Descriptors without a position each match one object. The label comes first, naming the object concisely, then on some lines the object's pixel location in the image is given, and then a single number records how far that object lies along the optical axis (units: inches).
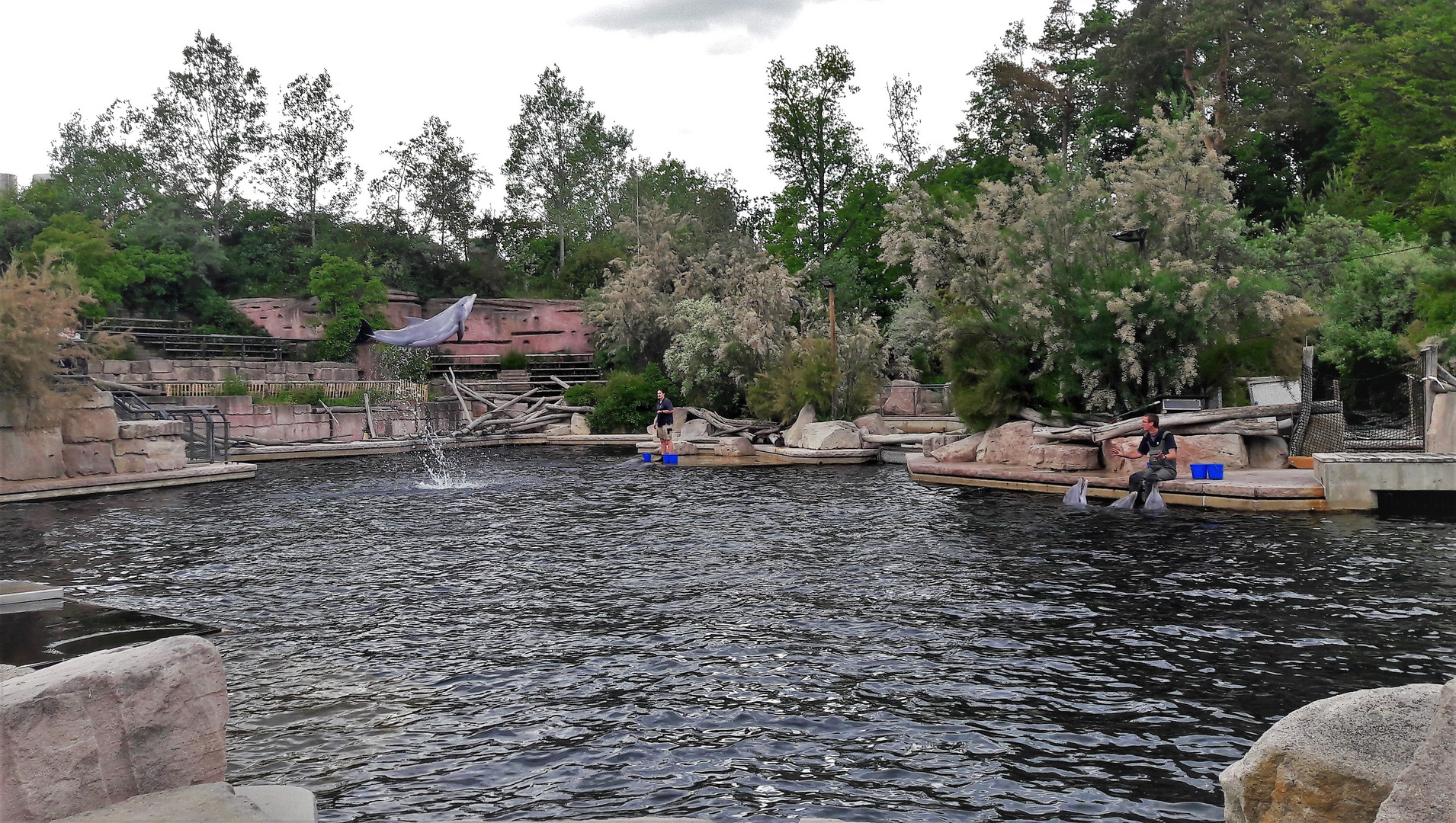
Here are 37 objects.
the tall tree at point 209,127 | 2251.5
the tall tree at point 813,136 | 1985.7
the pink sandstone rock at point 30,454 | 900.6
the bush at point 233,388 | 1357.0
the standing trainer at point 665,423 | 1151.0
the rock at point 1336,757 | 159.2
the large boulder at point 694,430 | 1363.2
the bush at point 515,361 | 1868.8
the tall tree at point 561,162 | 2500.0
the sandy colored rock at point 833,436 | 1133.7
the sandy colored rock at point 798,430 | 1200.8
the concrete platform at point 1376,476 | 632.4
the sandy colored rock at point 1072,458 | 837.8
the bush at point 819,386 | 1219.2
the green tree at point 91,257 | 1604.3
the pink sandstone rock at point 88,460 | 951.0
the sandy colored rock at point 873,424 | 1215.6
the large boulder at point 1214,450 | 789.2
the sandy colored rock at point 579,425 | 1558.8
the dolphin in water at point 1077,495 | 732.7
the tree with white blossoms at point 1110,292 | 850.8
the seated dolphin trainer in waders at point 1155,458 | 690.2
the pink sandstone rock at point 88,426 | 954.1
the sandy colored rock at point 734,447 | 1160.8
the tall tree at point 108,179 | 2031.3
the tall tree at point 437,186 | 2493.8
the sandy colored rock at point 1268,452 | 805.2
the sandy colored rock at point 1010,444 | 908.0
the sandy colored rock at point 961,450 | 965.2
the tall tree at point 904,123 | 2263.8
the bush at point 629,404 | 1535.4
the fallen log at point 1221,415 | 796.6
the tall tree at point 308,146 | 2373.3
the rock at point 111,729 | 179.8
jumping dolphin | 1733.5
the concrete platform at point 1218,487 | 663.1
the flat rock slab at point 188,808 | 177.3
